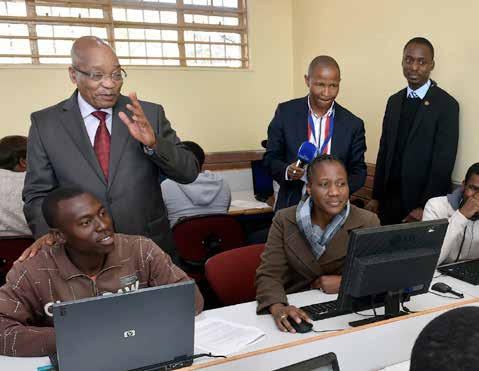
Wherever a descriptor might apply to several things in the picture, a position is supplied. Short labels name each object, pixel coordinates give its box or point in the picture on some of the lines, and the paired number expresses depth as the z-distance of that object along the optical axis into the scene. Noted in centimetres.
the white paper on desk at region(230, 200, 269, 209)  355
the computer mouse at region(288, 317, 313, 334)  142
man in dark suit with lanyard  238
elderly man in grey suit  164
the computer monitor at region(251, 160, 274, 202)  411
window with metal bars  365
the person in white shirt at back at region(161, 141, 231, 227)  290
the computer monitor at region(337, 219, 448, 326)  129
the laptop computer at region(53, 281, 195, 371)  101
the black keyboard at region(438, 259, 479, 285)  184
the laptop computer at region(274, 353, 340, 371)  89
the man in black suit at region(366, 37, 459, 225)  266
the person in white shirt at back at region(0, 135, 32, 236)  260
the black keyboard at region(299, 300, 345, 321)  152
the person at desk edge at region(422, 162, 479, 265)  212
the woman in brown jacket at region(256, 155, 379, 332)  179
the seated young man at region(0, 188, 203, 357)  144
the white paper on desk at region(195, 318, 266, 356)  133
